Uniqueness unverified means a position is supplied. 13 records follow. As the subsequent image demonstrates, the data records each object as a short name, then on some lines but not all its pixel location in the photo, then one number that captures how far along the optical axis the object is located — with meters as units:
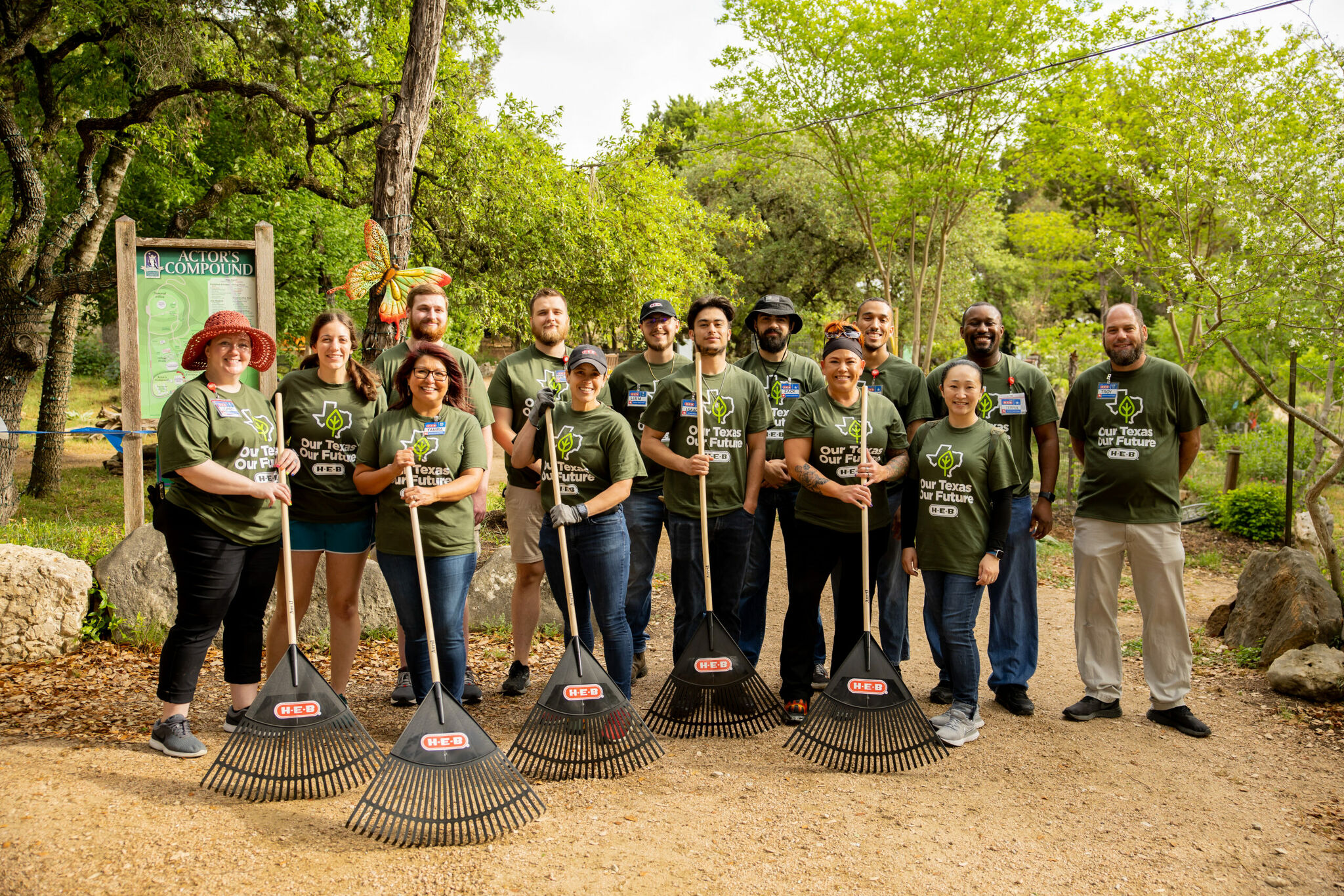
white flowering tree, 5.84
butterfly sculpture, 5.40
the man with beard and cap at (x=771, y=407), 4.73
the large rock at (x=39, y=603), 5.04
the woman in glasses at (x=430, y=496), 3.77
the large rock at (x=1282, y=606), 5.28
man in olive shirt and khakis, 4.33
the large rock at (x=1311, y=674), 4.77
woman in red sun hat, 3.66
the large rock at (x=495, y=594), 6.01
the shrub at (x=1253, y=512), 9.45
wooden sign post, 5.70
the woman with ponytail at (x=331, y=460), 4.00
